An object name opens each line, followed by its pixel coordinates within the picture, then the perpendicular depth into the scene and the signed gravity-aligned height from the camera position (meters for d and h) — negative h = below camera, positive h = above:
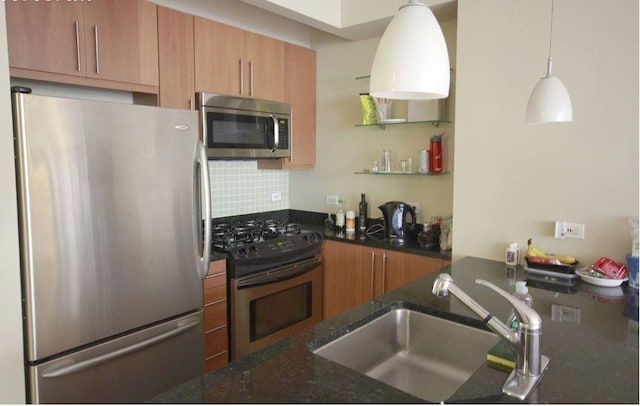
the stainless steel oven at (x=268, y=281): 2.64 -0.70
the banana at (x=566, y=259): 2.18 -0.44
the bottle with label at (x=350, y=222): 3.29 -0.38
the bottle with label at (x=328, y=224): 3.41 -0.42
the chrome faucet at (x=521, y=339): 1.12 -0.44
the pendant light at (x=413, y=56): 1.04 +0.28
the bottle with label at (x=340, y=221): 3.36 -0.38
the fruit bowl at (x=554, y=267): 2.12 -0.47
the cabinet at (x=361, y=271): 2.72 -0.66
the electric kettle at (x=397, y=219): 2.99 -0.33
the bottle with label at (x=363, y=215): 3.31 -0.34
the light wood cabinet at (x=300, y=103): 3.35 +0.53
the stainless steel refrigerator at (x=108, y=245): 1.72 -0.33
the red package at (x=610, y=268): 1.98 -0.44
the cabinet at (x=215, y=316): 2.52 -0.85
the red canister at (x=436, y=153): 2.90 +0.12
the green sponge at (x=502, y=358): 1.22 -0.53
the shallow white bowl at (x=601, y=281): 1.97 -0.49
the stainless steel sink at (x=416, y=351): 1.51 -0.66
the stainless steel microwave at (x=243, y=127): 2.72 +0.30
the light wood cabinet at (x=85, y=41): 1.96 +0.63
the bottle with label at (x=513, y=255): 2.36 -0.45
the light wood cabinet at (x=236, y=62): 2.72 +0.73
